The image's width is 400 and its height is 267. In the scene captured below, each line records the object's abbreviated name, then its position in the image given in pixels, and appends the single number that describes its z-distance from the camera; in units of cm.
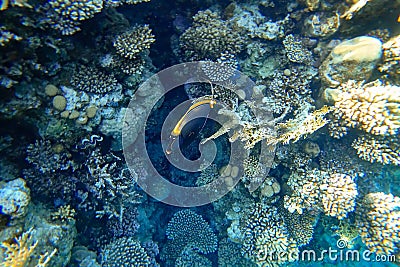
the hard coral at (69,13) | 301
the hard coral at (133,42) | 369
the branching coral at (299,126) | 376
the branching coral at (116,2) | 354
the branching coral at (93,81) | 356
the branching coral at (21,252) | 260
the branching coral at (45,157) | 343
